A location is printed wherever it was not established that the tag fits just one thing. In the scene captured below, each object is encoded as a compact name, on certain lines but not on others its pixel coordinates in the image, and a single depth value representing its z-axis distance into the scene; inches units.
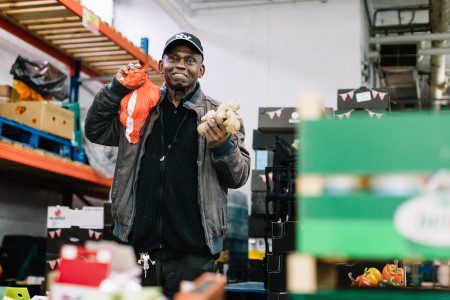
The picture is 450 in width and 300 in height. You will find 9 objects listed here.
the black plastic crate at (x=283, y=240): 177.5
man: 99.3
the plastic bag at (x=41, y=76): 238.7
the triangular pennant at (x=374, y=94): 222.4
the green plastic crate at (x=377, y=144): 48.1
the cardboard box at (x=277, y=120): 239.1
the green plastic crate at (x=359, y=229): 46.5
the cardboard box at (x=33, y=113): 222.5
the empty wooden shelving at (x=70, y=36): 230.1
